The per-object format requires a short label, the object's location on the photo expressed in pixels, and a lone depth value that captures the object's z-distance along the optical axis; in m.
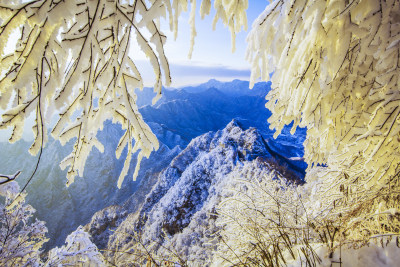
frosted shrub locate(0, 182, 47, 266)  5.68
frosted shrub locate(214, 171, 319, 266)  1.57
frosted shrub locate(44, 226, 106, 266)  3.93
